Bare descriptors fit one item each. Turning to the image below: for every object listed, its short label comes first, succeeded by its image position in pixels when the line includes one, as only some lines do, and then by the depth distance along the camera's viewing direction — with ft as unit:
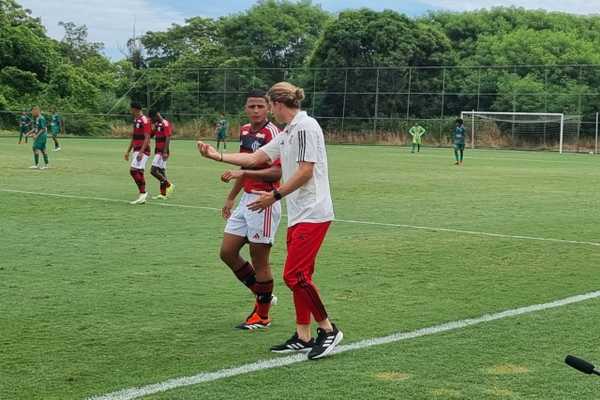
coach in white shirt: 21.08
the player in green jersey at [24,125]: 163.02
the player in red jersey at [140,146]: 58.49
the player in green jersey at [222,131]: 161.07
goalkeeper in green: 161.79
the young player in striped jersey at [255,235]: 24.72
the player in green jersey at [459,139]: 117.29
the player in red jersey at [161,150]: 62.23
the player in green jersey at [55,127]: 133.92
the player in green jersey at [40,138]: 85.35
